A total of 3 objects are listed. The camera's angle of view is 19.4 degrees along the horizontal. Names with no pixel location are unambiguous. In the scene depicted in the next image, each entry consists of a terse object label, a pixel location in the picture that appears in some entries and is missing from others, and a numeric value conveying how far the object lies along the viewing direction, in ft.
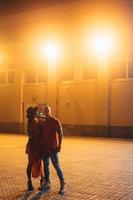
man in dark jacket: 26.91
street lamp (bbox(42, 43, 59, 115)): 90.53
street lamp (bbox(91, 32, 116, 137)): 82.28
